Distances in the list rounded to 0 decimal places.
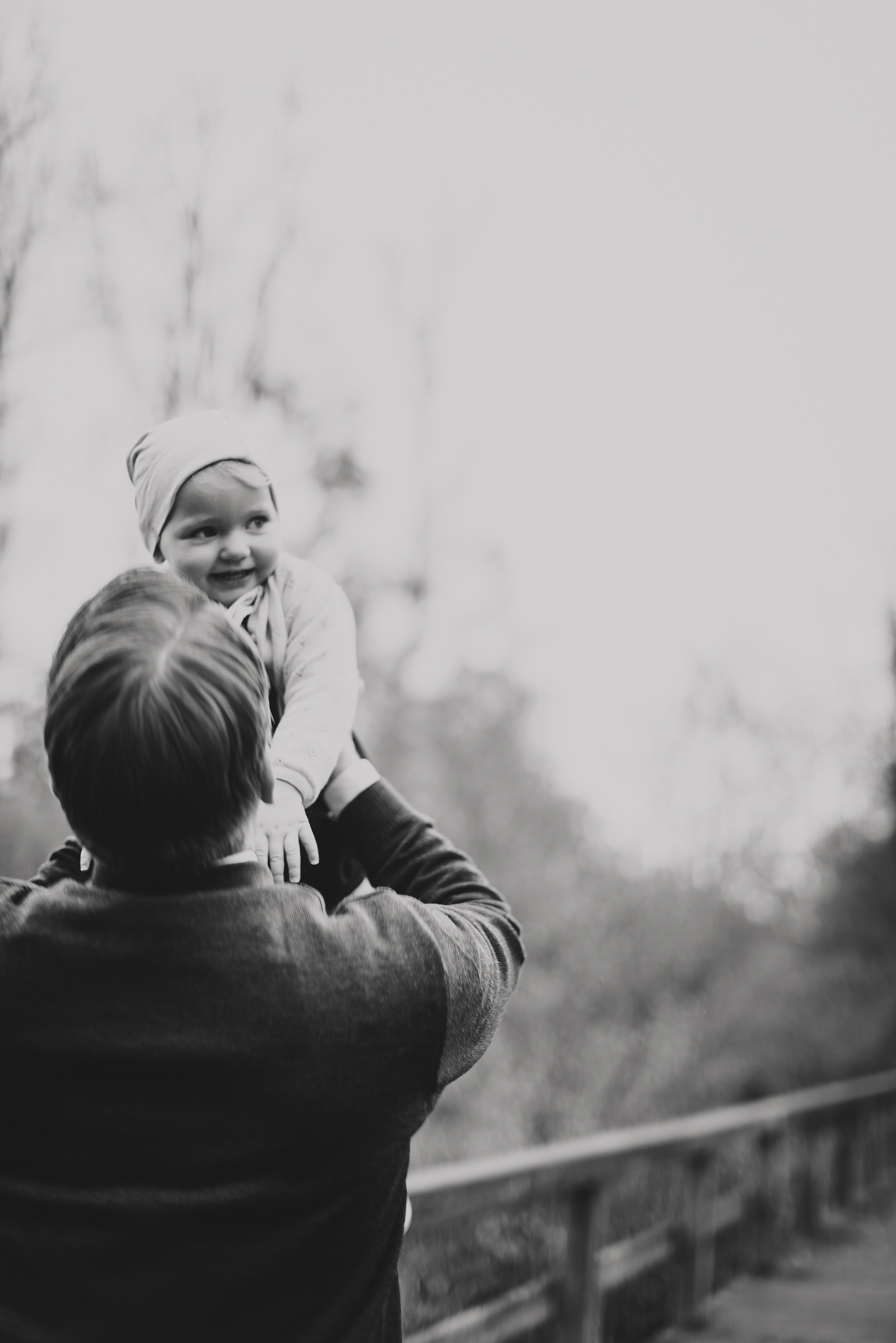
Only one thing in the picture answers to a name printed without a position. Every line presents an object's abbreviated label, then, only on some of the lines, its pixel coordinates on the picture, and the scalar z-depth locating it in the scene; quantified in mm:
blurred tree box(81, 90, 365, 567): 7836
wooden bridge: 3172
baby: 1390
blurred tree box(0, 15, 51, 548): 6922
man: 900
